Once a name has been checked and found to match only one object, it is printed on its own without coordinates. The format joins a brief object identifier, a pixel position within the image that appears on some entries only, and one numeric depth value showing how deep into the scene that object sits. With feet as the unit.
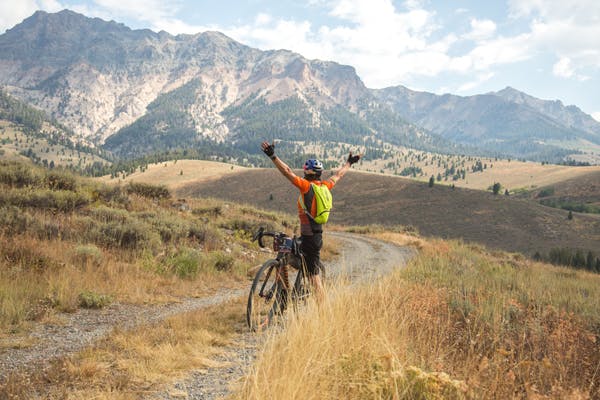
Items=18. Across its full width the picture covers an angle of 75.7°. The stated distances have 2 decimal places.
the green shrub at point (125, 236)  36.86
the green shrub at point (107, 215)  41.67
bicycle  20.09
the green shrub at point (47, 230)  33.71
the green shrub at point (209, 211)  69.92
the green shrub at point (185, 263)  36.17
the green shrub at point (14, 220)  32.39
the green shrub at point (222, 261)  41.43
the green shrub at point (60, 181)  48.03
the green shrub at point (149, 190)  63.93
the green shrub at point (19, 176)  45.52
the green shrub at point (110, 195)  51.62
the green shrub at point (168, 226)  44.09
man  20.42
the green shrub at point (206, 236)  47.42
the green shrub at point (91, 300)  24.52
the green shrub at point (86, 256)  30.46
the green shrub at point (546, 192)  464.24
